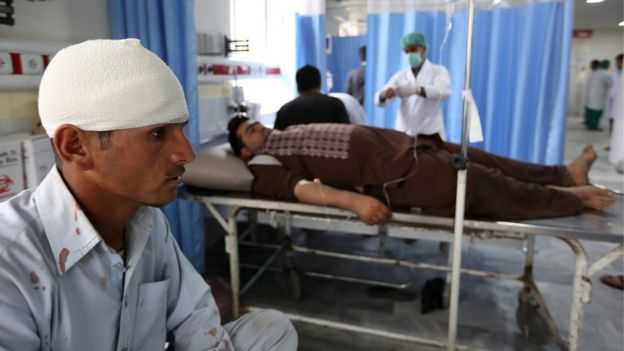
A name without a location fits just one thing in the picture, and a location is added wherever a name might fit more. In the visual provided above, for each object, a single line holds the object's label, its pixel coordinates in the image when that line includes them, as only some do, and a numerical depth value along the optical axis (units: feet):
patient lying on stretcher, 5.79
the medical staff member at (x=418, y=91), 9.70
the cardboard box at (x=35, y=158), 5.28
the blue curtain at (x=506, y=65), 10.55
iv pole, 4.90
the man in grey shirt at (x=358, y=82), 14.95
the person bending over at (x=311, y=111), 8.97
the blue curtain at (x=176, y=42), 7.29
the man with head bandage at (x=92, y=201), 2.57
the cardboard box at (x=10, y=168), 5.04
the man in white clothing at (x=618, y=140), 8.36
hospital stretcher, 5.18
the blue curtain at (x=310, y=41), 13.65
